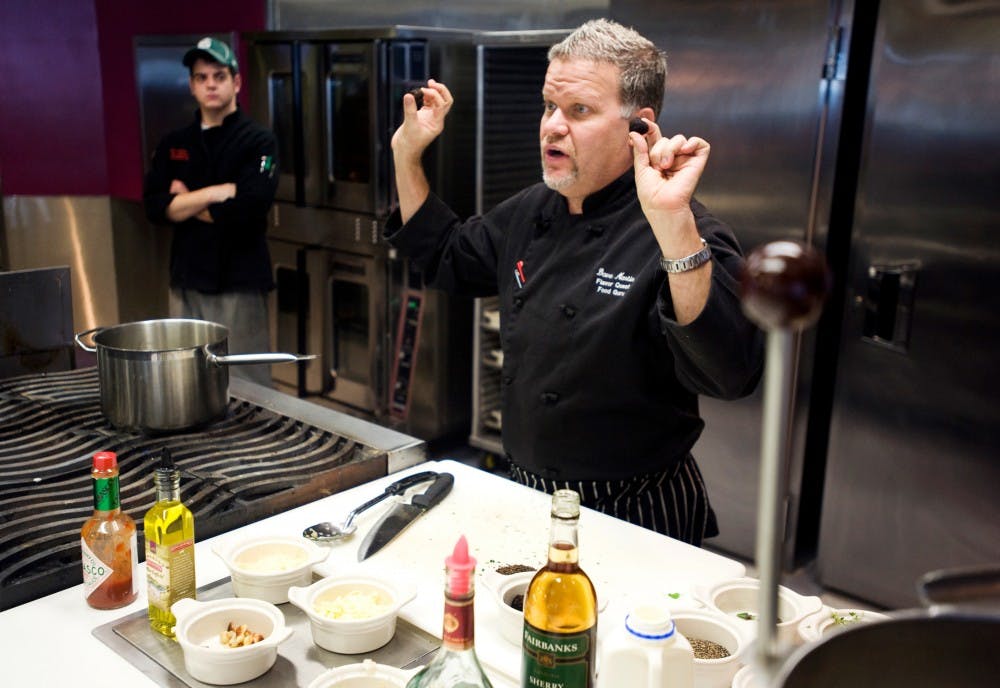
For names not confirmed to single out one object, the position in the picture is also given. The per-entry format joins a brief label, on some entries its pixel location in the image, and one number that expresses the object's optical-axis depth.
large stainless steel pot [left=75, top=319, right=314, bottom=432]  1.78
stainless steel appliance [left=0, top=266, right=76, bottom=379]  2.32
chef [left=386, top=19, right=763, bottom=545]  1.86
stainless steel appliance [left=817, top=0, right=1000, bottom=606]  2.62
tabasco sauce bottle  1.29
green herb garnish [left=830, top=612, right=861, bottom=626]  1.18
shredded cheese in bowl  1.22
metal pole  0.44
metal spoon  1.52
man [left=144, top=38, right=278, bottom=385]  3.56
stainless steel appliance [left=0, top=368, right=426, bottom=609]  1.42
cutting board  1.33
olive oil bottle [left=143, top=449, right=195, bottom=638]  1.23
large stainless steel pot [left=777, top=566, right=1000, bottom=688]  0.68
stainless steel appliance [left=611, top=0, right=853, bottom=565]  2.89
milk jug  0.96
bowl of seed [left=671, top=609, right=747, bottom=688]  1.09
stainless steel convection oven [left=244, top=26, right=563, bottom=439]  3.90
